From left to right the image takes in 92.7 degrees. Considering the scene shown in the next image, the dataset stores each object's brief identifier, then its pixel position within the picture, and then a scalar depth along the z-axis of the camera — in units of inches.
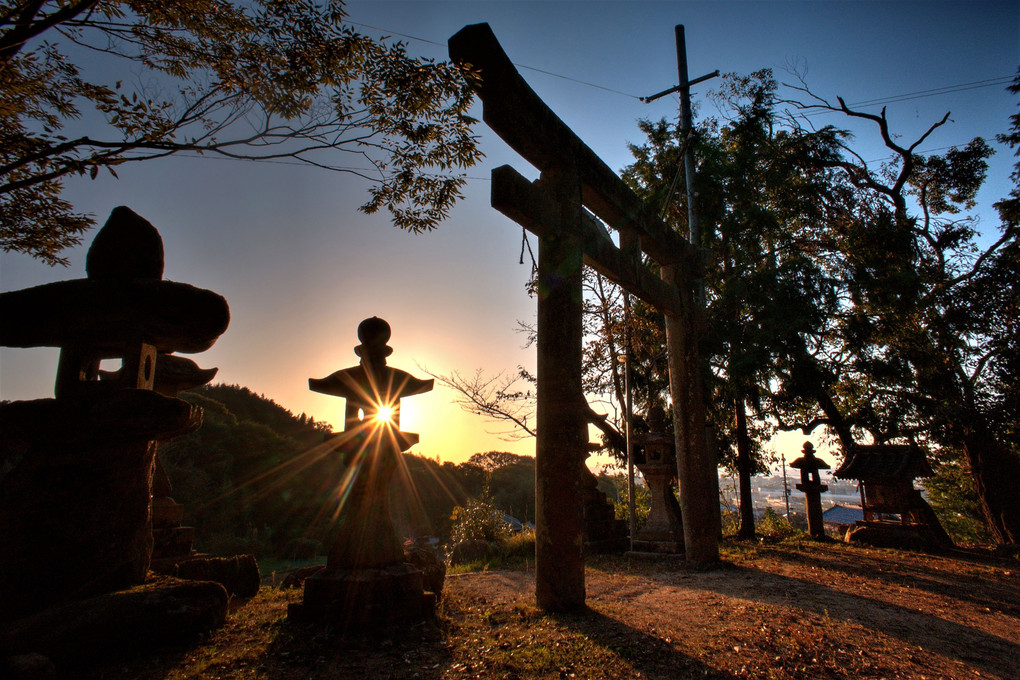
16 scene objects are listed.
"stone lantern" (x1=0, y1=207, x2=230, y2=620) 117.6
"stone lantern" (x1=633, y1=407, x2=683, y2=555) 319.6
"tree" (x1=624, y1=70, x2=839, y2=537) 414.9
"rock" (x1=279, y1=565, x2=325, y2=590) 193.8
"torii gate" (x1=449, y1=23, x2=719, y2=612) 155.7
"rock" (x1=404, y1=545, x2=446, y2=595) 176.5
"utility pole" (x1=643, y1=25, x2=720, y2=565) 259.2
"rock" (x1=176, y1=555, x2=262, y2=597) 172.1
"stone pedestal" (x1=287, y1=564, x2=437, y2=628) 136.3
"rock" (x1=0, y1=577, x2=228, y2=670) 101.2
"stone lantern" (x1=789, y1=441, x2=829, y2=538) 435.5
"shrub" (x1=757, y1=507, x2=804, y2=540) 460.4
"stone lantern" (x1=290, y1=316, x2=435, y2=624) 138.8
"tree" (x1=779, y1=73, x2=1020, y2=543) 372.2
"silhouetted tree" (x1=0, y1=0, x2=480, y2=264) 147.3
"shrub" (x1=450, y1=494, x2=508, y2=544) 339.0
